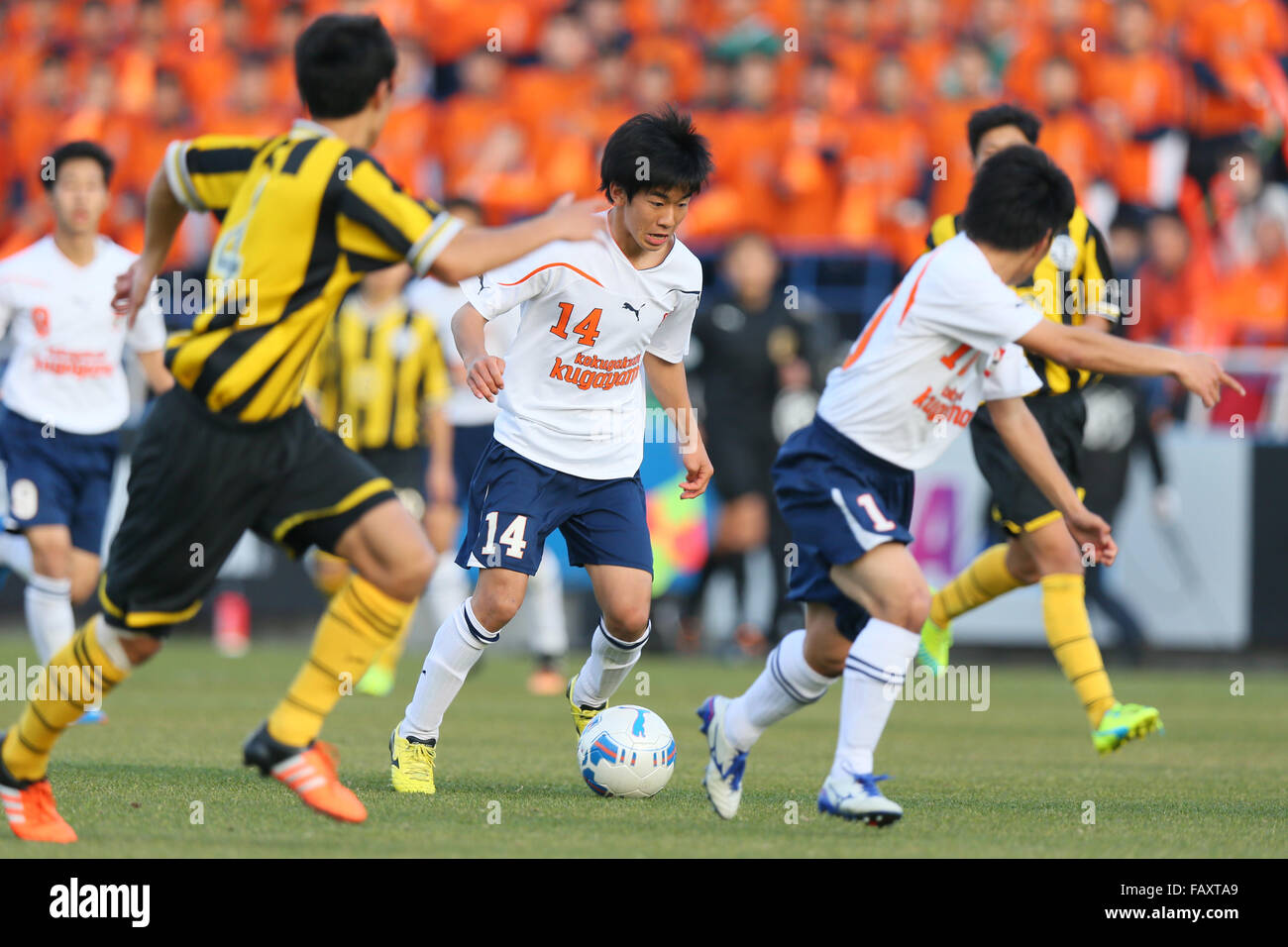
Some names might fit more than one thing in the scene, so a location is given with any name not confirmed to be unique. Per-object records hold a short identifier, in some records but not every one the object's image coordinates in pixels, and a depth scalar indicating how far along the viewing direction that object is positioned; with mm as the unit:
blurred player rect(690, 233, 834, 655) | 12359
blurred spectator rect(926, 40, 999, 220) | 13727
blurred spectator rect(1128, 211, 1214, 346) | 12922
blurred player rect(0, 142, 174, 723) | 7984
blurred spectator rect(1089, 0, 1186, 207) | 13773
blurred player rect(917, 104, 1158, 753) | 6871
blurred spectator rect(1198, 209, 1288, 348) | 12938
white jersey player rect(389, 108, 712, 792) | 5816
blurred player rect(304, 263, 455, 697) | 9984
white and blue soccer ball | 5754
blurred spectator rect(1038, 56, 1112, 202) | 13570
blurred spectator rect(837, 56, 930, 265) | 13938
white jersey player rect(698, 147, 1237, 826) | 5242
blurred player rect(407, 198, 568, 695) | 10109
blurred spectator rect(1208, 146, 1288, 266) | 13211
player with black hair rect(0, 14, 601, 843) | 4559
